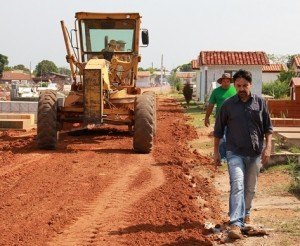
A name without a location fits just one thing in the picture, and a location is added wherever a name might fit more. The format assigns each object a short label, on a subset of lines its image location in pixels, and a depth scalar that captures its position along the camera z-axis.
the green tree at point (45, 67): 145.93
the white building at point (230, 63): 31.00
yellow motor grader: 12.95
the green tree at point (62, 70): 166.35
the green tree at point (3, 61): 112.80
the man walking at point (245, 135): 6.27
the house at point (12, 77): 119.48
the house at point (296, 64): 46.41
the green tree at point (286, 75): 39.25
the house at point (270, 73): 49.22
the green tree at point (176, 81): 75.88
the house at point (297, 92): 19.87
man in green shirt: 10.16
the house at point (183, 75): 109.40
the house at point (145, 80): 104.59
